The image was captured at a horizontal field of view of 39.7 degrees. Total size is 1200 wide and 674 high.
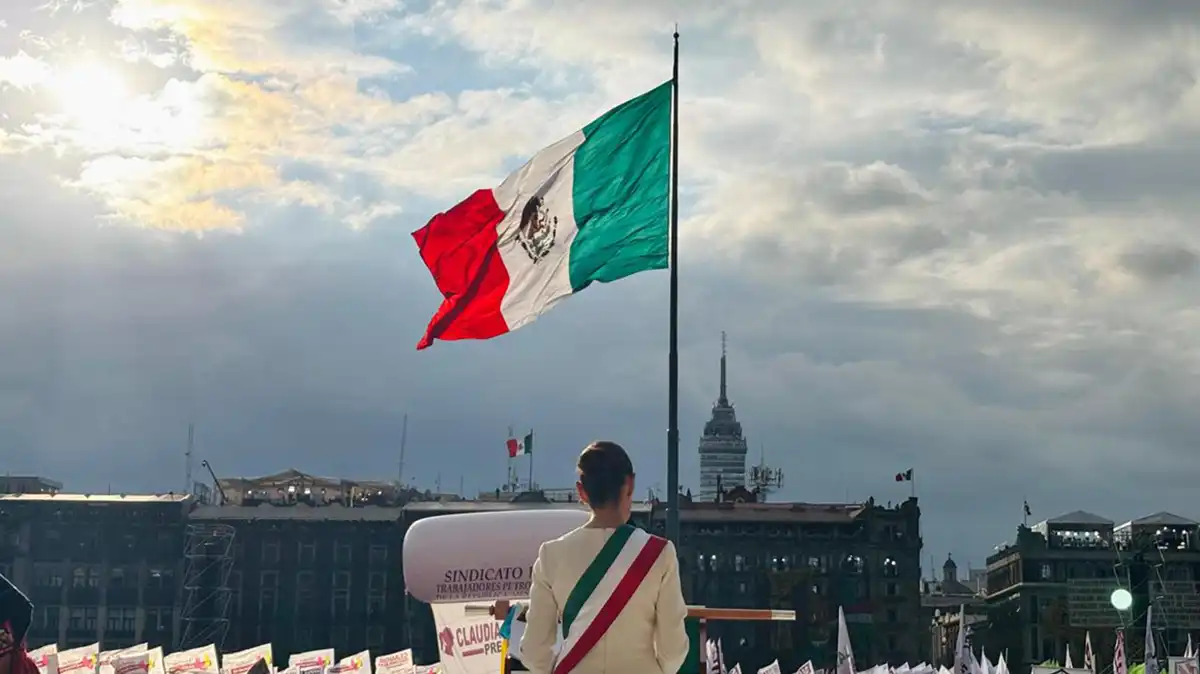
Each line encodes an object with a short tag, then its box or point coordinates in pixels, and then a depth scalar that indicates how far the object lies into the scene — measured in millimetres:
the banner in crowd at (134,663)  29828
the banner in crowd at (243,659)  33062
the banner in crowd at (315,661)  34281
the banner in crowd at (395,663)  30397
